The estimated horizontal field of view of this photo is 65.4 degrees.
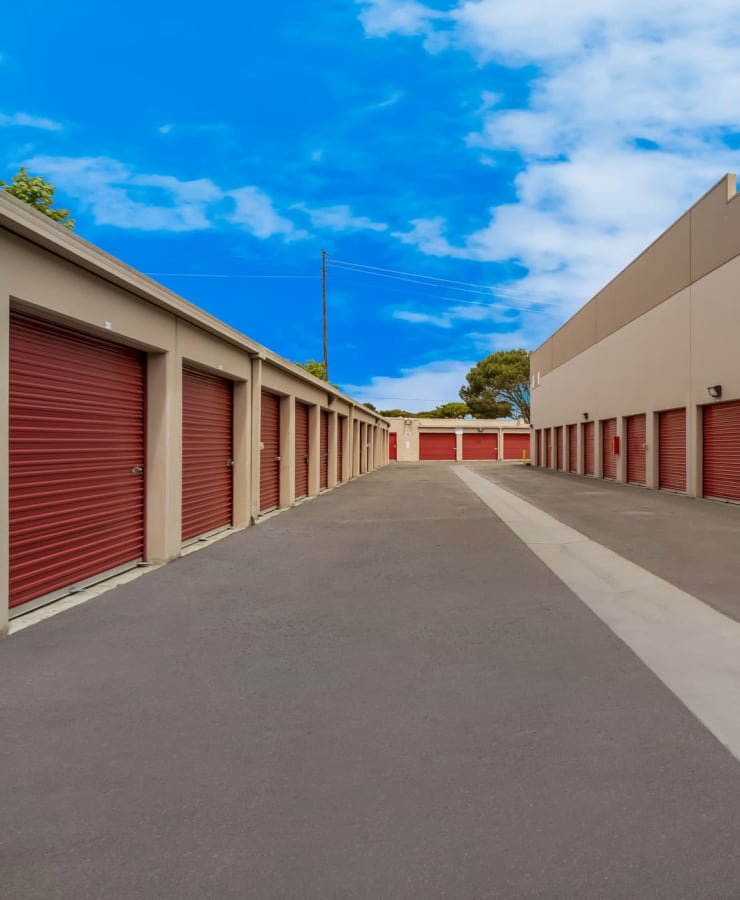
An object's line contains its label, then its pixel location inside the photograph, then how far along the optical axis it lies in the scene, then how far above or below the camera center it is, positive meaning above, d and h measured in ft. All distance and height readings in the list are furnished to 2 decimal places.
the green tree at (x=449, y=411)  251.60 +16.56
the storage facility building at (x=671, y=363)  45.65 +8.55
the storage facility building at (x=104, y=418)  15.48 +1.11
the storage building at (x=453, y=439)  161.99 +2.52
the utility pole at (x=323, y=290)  132.36 +36.80
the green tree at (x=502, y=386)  195.93 +21.45
